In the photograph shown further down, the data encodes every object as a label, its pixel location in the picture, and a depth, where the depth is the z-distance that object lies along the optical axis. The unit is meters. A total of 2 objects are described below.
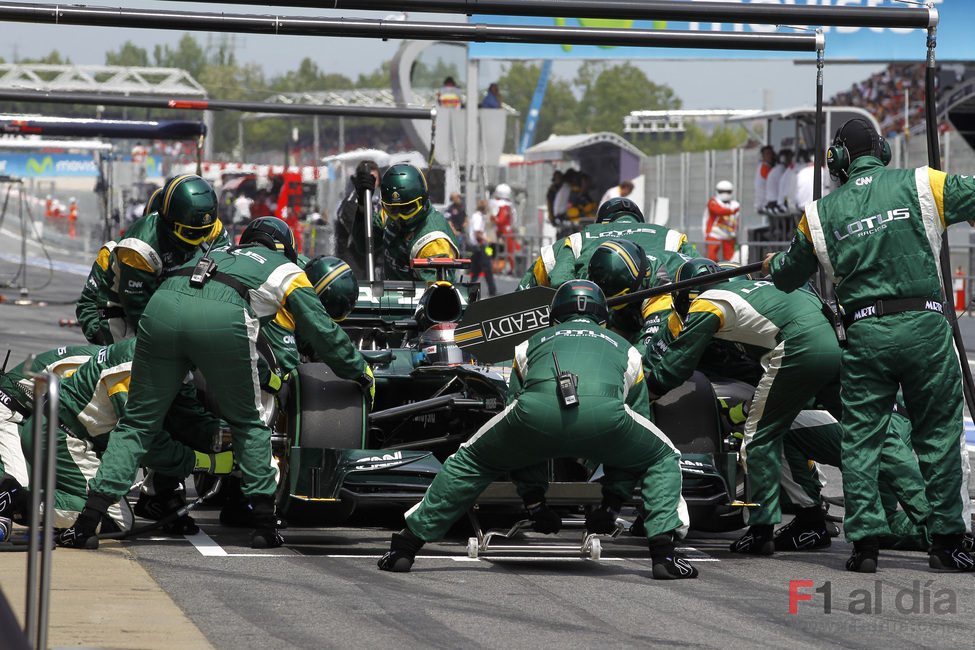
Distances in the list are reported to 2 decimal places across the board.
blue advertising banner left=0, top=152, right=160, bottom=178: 155.75
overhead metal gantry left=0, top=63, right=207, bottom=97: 123.82
